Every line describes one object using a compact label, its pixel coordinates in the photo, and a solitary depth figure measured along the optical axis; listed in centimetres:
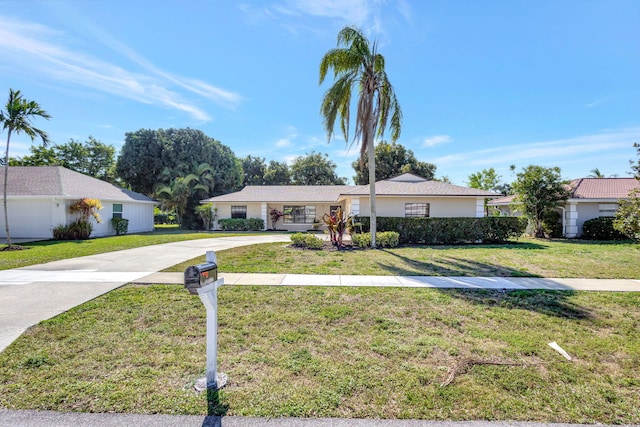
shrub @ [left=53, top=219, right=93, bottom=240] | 1642
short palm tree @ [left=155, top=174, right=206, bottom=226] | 2606
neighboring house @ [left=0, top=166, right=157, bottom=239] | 1684
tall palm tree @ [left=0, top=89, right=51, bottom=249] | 1216
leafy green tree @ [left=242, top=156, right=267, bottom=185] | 4378
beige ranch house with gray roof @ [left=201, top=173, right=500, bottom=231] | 1786
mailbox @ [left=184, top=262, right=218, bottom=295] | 249
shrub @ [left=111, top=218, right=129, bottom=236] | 2003
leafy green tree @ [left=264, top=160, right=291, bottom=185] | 4298
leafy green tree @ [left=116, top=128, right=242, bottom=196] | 2852
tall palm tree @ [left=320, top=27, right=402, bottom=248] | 1215
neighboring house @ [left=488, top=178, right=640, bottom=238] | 1734
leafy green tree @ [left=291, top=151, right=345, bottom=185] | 4281
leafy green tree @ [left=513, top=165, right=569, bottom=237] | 1681
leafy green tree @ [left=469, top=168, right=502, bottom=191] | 3575
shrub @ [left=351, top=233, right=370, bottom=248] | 1287
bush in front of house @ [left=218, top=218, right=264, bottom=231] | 2422
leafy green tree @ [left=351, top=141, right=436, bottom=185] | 3559
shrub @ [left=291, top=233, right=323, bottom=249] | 1236
